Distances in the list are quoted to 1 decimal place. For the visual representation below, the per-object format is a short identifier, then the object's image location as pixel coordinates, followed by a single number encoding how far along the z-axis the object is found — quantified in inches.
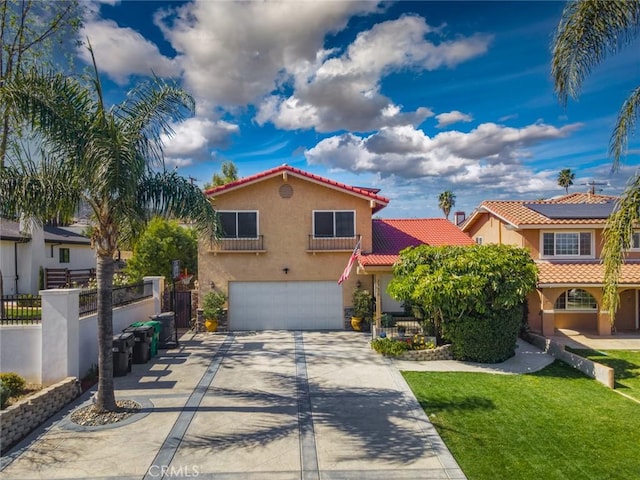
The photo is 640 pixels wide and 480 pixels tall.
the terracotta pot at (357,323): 740.0
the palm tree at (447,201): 2025.1
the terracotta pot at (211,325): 729.0
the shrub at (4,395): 327.8
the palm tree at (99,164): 322.7
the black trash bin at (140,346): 521.3
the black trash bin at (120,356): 471.2
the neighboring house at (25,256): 876.0
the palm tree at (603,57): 334.3
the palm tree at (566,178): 1934.1
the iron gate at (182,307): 771.4
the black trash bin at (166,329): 602.9
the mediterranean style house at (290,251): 746.8
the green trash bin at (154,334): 558.5
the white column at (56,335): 393.6
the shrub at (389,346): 555.2
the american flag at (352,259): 667.4
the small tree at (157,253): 874.1
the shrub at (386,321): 644.1
